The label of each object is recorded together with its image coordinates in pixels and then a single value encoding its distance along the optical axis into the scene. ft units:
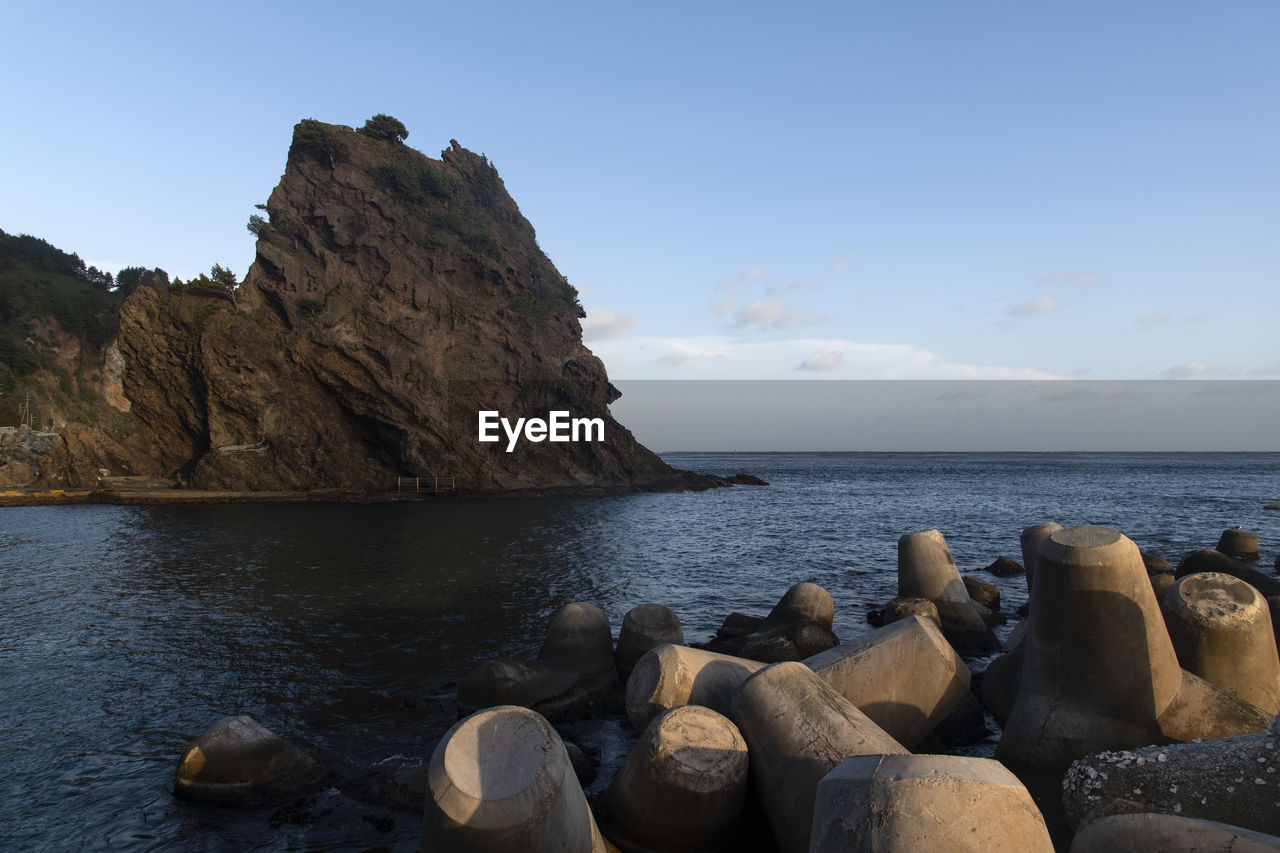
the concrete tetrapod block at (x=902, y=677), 24.52
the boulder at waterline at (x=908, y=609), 39.50
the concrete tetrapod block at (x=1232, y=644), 24.00
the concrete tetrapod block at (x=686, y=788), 18.80
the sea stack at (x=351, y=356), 137.90
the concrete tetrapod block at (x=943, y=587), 40.63
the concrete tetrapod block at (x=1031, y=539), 41.57
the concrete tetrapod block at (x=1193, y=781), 14.12
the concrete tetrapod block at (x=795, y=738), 18.10
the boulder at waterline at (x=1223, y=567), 38.93
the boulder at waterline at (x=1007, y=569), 63.52
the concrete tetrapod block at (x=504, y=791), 15.15
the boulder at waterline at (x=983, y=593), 49.65
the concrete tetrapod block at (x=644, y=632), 33.81
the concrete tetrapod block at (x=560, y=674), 30.50
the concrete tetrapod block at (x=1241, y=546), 64.47
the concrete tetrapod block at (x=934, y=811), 11.18
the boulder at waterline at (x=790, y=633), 34.32
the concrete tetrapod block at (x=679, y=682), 24.52
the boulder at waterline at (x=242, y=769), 23.54
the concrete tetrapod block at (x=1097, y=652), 21.33
